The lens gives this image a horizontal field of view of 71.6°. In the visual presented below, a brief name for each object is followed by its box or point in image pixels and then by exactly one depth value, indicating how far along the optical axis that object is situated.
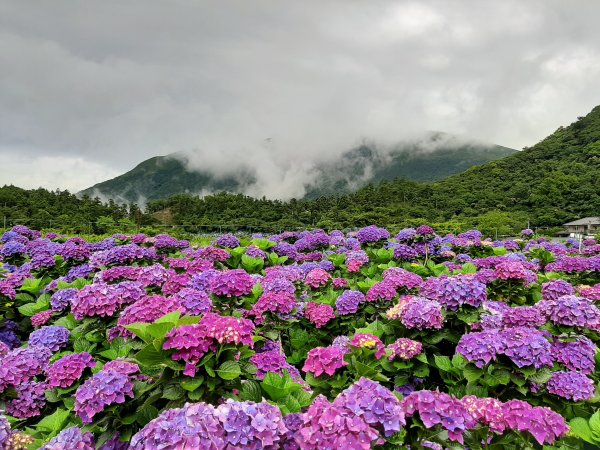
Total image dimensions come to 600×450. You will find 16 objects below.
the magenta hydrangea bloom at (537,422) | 2.22
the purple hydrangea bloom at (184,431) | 1.64
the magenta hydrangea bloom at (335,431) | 1.69
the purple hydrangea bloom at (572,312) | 3.41
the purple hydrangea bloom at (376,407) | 1.81
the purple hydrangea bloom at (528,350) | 2.98
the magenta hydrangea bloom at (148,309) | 2.86
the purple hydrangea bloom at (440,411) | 2.01
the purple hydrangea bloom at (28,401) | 3.12
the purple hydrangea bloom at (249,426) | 1.68
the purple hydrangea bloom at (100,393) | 2.29
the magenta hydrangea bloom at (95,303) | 3.37
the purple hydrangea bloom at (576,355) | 3.24
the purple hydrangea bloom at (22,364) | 3.04
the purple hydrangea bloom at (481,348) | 3.06
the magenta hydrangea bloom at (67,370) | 3.03
